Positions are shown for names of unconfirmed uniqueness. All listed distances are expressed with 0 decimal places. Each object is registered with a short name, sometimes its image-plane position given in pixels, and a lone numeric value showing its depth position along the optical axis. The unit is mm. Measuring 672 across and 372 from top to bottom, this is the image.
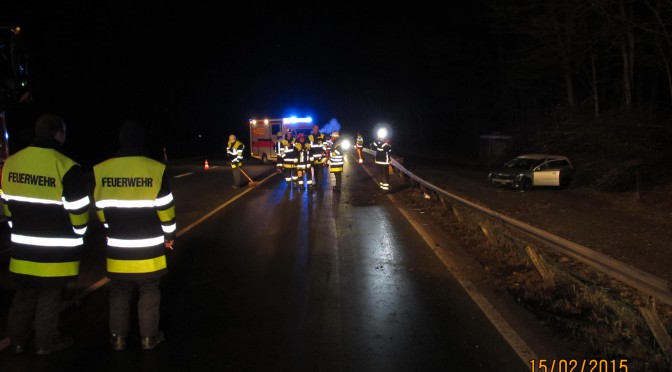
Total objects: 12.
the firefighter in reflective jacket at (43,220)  4562
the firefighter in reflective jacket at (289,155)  18094
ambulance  32406
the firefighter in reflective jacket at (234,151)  17906
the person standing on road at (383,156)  18656
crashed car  20547
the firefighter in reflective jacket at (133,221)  4629
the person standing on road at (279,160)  21072
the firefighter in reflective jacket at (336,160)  17750
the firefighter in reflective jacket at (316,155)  18156
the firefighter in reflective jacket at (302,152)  18031
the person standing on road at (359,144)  24191
